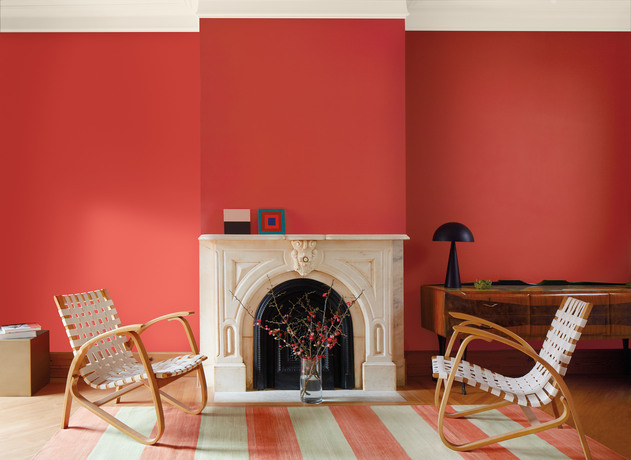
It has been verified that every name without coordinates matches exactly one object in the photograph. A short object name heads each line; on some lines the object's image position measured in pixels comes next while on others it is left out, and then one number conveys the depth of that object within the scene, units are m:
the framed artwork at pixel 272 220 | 4.29
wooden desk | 4.09
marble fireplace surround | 4.19
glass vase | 3.87
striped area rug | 2.86
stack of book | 4.13
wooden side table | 4.04
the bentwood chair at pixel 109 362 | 3.03
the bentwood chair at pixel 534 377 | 2.84
